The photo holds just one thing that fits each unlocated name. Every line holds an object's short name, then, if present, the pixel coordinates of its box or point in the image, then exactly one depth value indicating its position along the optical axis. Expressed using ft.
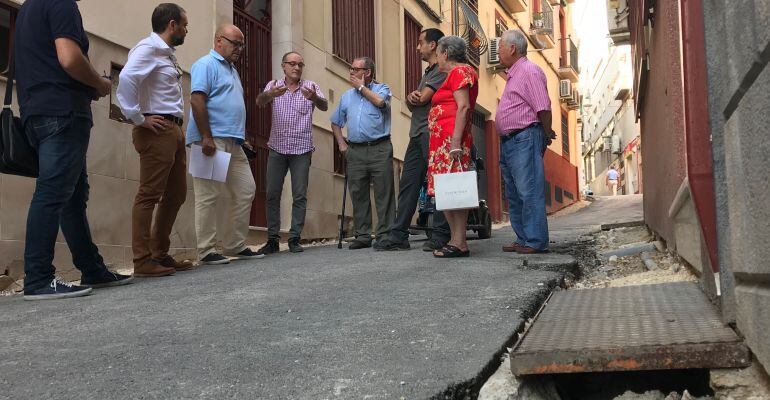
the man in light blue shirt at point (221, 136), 17.65
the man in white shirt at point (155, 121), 14.92
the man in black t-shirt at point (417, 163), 18.22
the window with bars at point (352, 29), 32.78
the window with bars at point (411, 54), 42.27
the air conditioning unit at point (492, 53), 54.60
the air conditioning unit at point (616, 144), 113.80
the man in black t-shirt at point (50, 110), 12.12
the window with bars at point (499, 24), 61.57
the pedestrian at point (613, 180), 104.00
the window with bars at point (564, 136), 84.38
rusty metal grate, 6.23
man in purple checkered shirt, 20.43
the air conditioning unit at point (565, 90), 80.48
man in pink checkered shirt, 16.61
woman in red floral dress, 15.94
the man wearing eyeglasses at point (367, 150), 19.93
